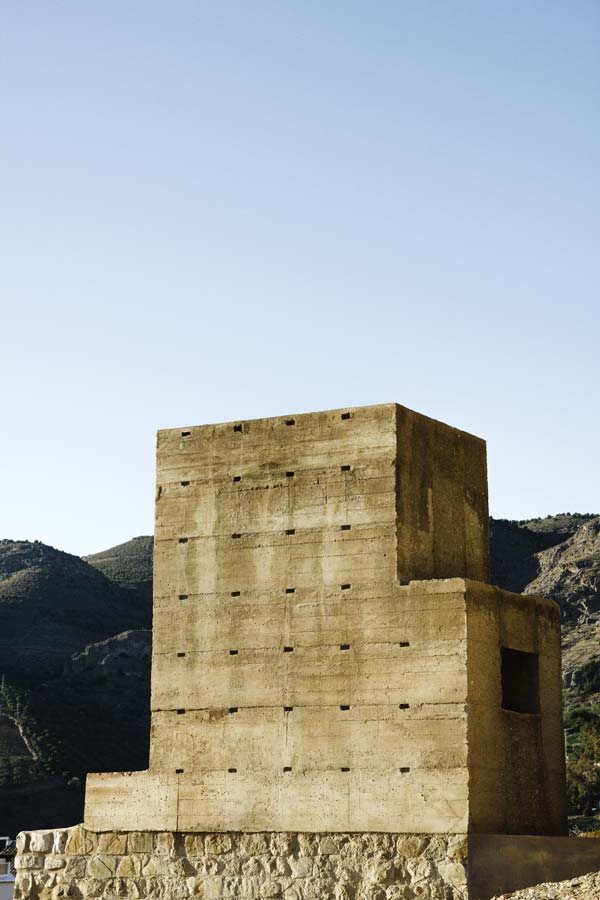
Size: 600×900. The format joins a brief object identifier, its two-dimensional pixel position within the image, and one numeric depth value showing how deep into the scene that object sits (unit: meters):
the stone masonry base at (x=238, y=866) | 14.95
